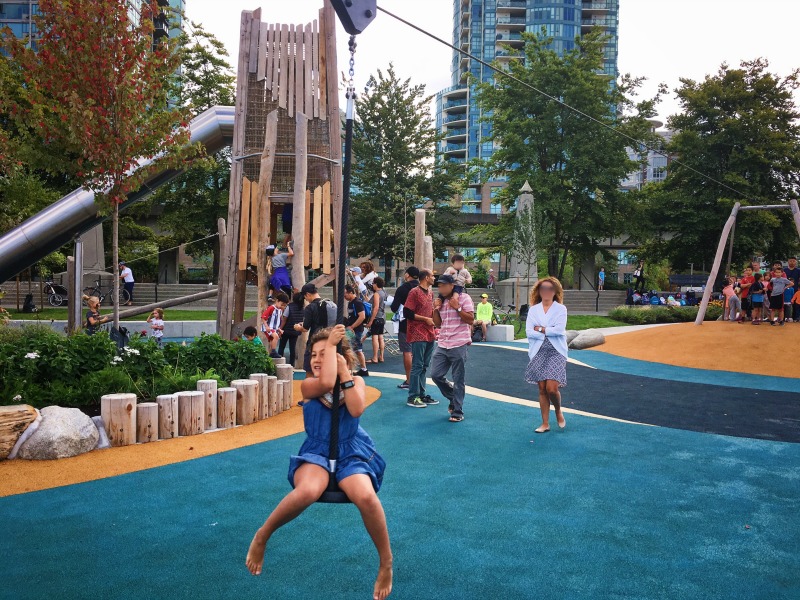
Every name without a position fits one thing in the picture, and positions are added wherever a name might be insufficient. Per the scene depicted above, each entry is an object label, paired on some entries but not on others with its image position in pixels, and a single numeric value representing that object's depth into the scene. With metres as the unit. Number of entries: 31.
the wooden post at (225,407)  7.95
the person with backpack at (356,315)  12.08
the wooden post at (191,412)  7.48
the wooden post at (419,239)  14.90
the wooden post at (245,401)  8.21
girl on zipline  3.48
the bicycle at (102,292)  23.69
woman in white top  7.74
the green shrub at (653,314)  27.44
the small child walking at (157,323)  14.70
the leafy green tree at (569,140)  34.44
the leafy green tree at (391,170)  35.78
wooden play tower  13.04
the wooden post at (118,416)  6.91
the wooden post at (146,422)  7.14
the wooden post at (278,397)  8.99
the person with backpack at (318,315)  8.96
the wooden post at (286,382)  9.19
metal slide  12.09
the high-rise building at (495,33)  87.56
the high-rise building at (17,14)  52.88
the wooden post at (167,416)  7.31
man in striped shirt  8.48
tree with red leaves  9.58
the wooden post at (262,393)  8.61
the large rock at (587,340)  18.52
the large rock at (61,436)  6.41
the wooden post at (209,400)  7.80
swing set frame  18.19
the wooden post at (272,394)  8.85
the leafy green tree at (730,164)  33.19
